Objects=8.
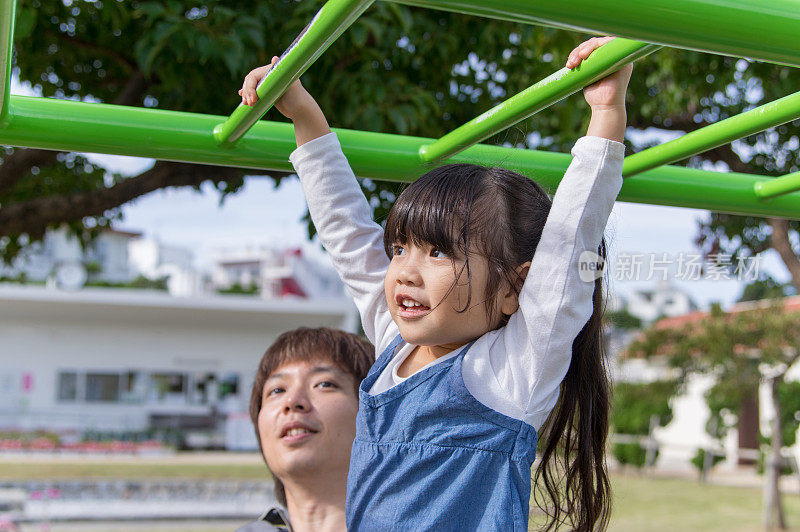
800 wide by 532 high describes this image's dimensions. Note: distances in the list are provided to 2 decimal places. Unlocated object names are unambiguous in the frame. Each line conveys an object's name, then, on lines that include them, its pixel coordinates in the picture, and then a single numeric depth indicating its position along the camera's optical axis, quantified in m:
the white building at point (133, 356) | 16.45
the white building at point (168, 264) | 26.60
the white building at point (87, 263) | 18.22
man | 1.42
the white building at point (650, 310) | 33.70
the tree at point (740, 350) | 9.90
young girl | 0.89
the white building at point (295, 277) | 37.91
